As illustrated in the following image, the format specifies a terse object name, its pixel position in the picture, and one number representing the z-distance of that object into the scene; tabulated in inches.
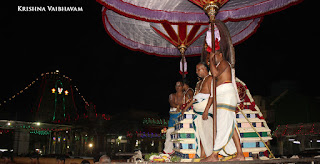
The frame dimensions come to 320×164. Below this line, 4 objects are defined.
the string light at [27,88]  1085.6
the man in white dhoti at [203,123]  219.5
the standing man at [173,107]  341.9
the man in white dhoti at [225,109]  176.9
